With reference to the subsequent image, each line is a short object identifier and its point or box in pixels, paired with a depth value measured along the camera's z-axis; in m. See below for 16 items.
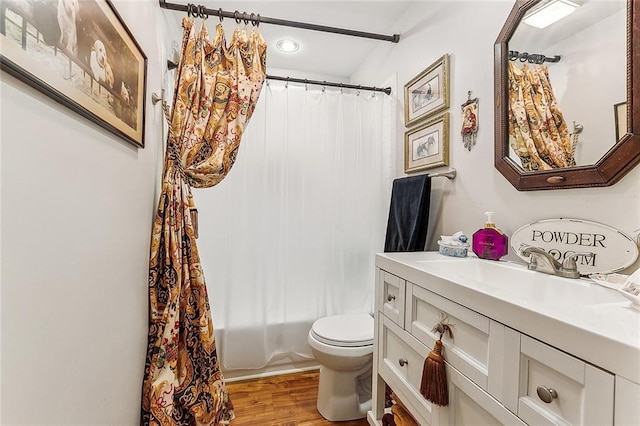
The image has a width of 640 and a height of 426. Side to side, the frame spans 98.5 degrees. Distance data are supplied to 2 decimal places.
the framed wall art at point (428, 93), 1.46
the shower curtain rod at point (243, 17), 1.37
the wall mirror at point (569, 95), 0.77
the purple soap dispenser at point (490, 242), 1.11
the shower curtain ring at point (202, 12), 1.38
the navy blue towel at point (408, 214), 1.54
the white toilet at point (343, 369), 1.47
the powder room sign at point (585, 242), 0.78
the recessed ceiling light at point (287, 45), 2.08
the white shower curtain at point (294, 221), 1.85
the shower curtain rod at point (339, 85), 1.83
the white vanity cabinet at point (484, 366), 0.47
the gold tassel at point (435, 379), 0.79
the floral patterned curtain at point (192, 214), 1.27
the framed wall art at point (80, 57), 0.51
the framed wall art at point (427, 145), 1.48
